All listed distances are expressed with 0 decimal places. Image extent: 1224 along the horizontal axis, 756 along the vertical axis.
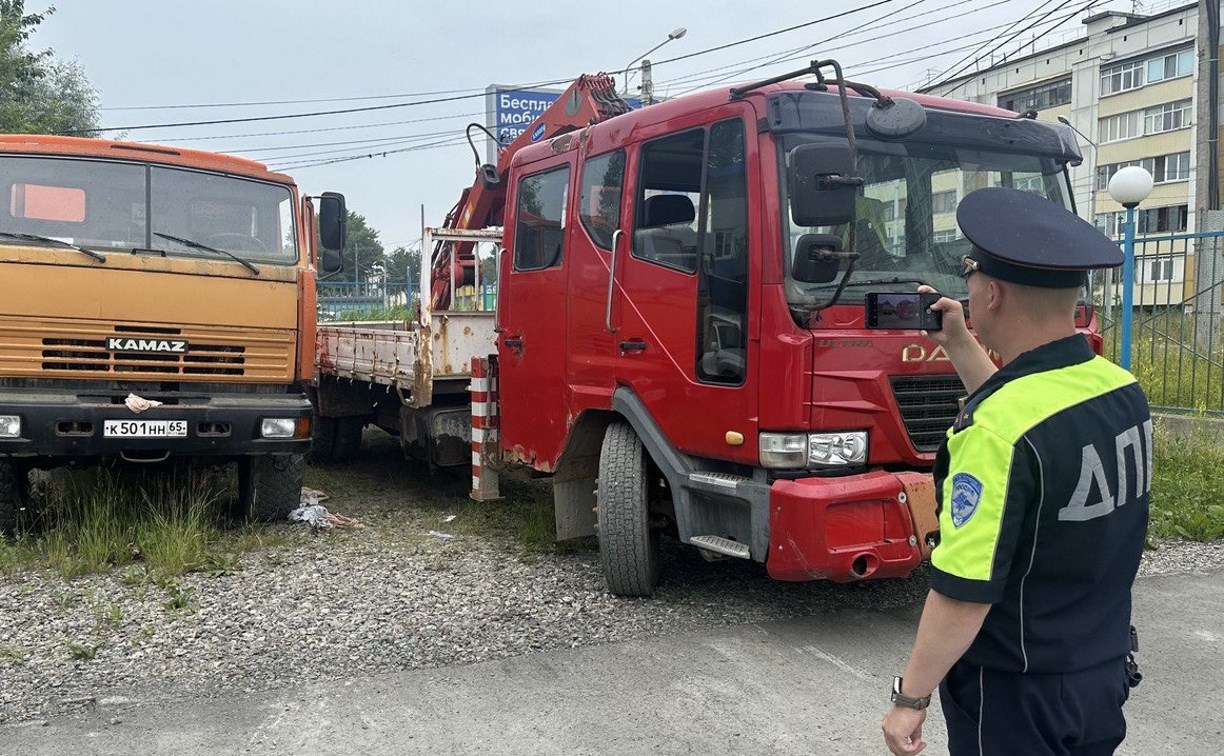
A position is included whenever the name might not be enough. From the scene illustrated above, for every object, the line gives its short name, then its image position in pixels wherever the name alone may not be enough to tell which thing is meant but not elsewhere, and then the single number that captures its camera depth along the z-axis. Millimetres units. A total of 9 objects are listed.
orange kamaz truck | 5711
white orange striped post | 6480
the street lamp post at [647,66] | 19016
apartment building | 38469
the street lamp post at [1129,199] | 8016
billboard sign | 23516
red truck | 4137
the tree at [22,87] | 23000
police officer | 1704
